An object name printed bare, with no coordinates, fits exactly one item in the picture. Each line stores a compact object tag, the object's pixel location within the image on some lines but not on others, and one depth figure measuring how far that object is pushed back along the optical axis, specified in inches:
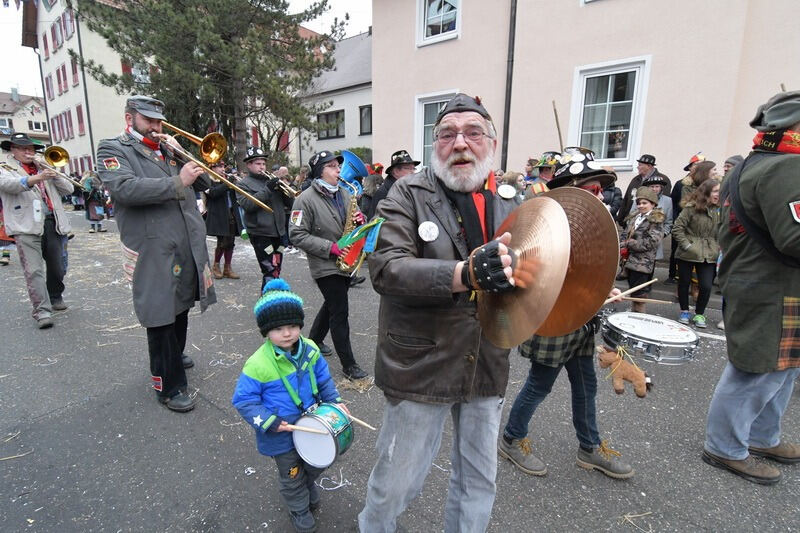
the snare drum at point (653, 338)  103.5
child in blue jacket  83.2
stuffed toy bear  102.7
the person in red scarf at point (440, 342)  64.6
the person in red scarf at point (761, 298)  84.4
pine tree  449.1
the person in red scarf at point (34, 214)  193.8
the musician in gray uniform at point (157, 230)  116.3
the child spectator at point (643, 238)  202.5
